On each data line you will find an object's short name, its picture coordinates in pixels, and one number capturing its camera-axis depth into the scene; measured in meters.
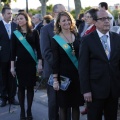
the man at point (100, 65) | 4.02
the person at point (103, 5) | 7.83
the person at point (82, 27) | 7.20
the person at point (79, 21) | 7.91
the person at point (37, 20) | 10.95
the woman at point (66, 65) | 4.80
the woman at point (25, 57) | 6.07
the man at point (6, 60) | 7.53
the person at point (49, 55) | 5.23
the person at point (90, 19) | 5.75
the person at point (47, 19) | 9.03
